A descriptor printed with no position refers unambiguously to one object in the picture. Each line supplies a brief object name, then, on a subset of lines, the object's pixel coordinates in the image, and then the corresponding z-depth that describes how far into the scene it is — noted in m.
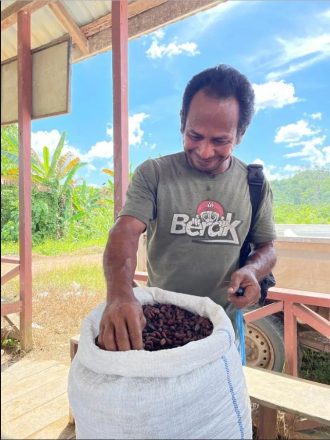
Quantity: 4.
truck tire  2.23
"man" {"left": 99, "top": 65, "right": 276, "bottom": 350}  0.89
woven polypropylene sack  0.50
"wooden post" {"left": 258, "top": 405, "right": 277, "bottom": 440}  1.29
